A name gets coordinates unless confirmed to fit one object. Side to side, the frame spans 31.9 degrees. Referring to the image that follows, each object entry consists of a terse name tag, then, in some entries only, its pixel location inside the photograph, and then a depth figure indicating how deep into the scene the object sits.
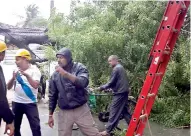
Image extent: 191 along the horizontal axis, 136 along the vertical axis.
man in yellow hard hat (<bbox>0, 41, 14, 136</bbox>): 3.74
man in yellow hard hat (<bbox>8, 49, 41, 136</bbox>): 4.74
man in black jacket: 4.36
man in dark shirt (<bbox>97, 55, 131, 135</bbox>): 6.29
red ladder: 3.73
